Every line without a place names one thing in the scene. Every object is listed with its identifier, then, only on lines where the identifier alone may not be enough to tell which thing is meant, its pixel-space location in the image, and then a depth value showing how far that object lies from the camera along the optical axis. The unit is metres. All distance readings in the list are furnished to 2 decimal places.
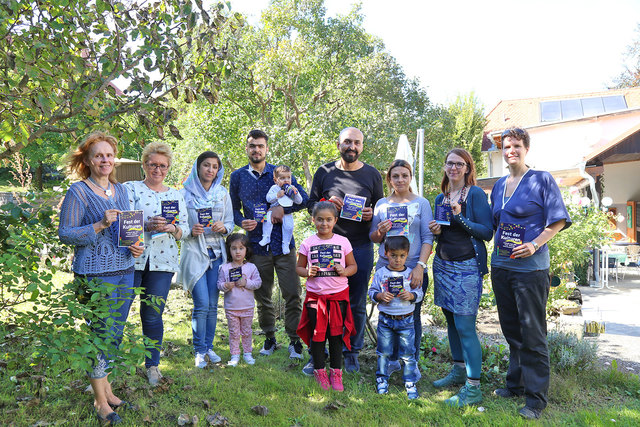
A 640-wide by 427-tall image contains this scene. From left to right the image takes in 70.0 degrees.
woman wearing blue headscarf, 4.40
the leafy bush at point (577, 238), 7.70
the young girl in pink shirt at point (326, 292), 4.14
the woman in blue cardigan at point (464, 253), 3.84
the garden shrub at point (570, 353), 4.46
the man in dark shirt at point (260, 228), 4.79
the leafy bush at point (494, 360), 4.43
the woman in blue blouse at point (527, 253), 3.51
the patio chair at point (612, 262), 10.97
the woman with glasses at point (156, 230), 3.85
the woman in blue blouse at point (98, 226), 3.23
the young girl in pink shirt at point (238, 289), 4.64
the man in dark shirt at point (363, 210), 4.50
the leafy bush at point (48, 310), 2.61
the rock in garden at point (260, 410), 3.67
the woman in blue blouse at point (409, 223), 4.10
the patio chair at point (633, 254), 12.55
